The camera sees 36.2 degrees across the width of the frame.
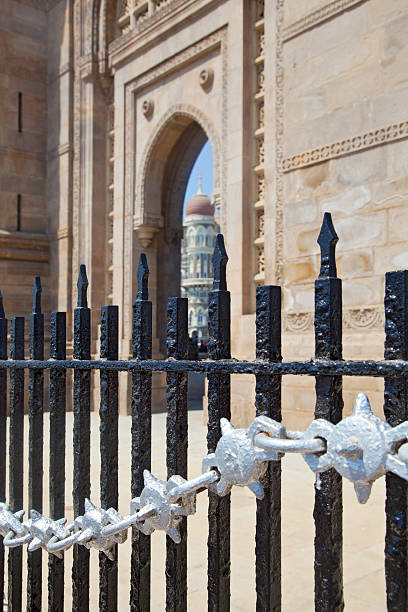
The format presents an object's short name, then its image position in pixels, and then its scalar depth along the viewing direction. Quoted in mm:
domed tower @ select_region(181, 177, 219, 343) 56562
